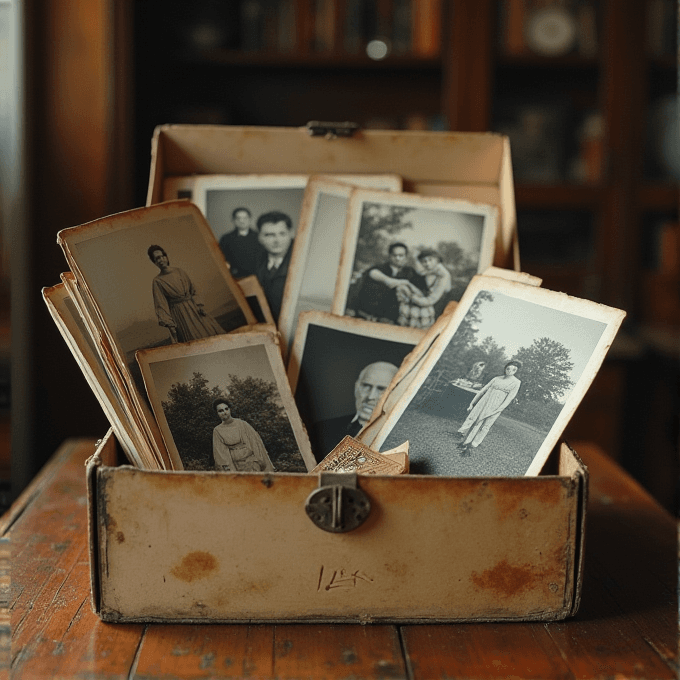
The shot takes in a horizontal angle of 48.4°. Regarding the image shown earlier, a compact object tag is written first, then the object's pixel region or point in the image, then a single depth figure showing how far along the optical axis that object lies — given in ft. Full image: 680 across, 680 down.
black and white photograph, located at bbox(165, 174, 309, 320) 3.34
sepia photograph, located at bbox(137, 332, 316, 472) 2.57
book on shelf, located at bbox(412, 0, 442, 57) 7.57
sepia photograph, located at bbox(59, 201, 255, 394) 2.56
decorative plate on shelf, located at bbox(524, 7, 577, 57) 7.79
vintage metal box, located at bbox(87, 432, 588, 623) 2.08
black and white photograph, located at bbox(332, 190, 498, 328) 3.22
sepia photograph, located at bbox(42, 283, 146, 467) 2.43
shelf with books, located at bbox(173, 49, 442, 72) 7.70
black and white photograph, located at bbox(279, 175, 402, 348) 3.28
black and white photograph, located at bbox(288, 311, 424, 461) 2.92
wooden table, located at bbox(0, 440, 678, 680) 1.95
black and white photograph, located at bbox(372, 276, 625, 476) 2.45
